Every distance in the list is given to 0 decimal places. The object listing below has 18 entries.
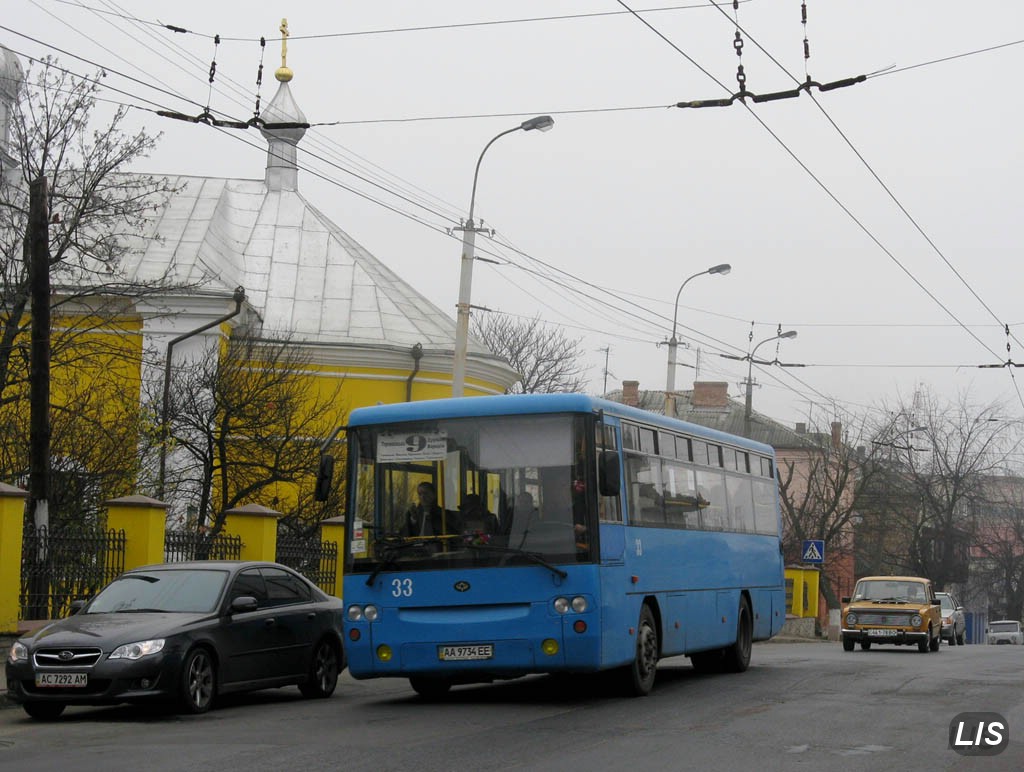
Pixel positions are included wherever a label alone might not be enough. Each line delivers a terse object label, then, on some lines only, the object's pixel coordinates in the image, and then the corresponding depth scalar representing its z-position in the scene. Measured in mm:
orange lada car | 28547
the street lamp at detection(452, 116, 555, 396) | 23219
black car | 12047
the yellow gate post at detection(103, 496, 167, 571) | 19016
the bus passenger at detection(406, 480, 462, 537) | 12945
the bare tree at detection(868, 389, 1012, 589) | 63500
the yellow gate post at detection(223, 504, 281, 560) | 22250
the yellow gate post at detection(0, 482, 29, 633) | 16172
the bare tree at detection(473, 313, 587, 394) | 64875
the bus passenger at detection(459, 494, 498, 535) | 12820
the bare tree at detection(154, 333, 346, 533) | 29172
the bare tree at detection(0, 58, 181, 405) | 23828
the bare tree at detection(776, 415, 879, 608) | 55312
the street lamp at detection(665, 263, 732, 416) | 35281
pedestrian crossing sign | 35719
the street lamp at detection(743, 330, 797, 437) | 39688
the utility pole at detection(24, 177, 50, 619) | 17656
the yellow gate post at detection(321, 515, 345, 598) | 25547
